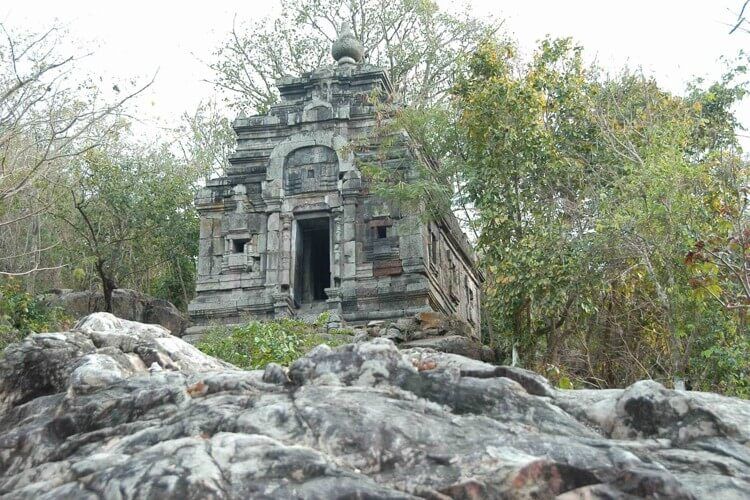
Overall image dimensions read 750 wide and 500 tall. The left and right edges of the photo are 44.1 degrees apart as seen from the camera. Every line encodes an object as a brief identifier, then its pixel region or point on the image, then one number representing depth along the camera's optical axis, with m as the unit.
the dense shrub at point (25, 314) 17.70
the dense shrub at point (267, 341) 13.27
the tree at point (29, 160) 16.72
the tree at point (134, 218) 23.72
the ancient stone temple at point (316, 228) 18.28
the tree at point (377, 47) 28.19
